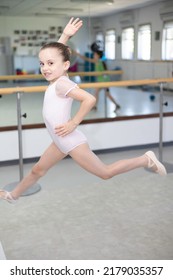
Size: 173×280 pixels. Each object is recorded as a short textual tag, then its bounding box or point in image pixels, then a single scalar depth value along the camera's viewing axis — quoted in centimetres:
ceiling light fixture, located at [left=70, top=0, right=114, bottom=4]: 608
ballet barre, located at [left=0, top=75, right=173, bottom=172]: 318
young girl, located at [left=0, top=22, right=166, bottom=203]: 198
